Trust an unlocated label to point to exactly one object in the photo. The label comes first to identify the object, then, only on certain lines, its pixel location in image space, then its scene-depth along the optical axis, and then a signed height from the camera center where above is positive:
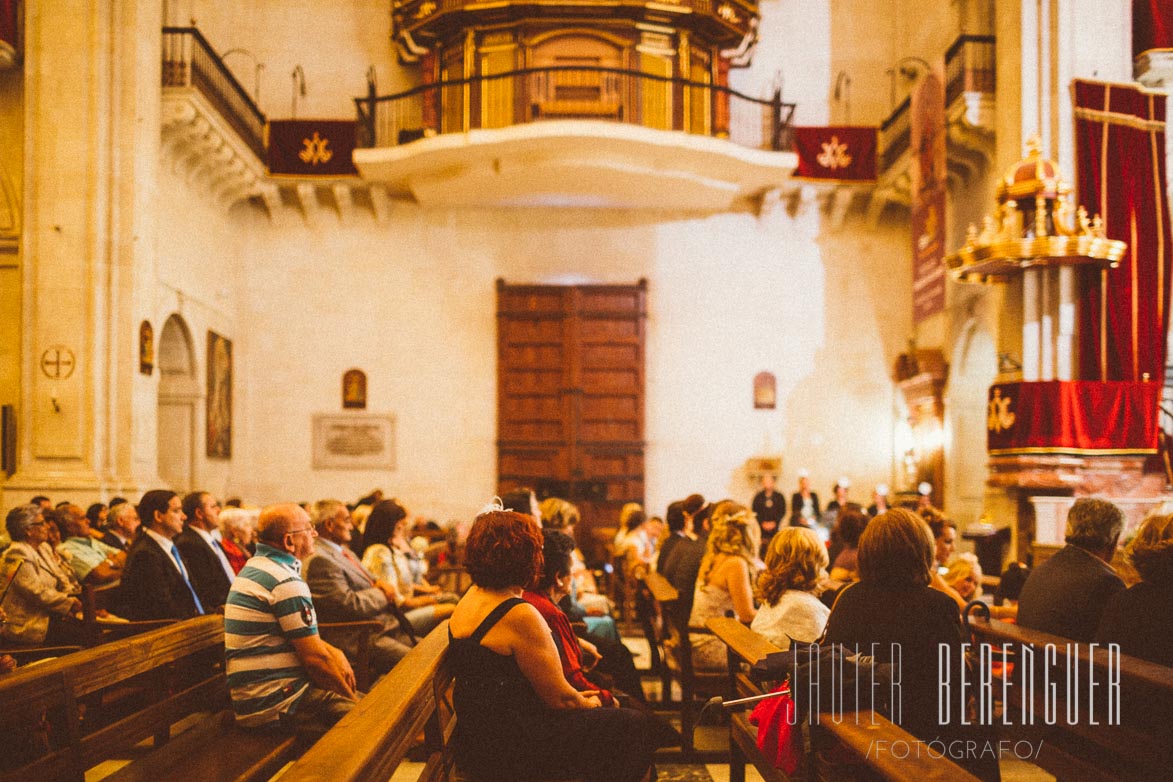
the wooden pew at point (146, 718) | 3.14 -1.13
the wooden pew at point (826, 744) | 2.46 -0.91
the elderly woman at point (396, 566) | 6.34 -0.97
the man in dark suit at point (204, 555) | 5.88 -0.82
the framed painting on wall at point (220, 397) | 14.43 +0.21
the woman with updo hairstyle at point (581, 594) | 6.12 -1.26
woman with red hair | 3.26 -0.97
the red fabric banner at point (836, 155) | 14.61 +3.63
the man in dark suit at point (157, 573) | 5.51 -0.87
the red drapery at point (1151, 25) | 10.86 +4.10
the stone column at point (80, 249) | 10.66 +1.70
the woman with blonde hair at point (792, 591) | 4.41 -0.79
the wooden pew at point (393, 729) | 2.36 -0.83
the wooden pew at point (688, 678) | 5.34 -1.41
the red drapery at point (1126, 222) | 10.32 +1.93
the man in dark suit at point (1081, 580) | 4.04 -0.67
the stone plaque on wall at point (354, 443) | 15.56 -0.48
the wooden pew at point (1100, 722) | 3.18 -1.05
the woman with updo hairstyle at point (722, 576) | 5.50 -0.88
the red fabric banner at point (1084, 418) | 9.65 -0.06
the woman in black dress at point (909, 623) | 3.19 -0.66
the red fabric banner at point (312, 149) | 14.52 +3.69
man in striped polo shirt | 3.76 -0.82
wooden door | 15.45 +0.35
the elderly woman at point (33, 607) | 5.72 -1.09
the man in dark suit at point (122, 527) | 7.96 -0.91
